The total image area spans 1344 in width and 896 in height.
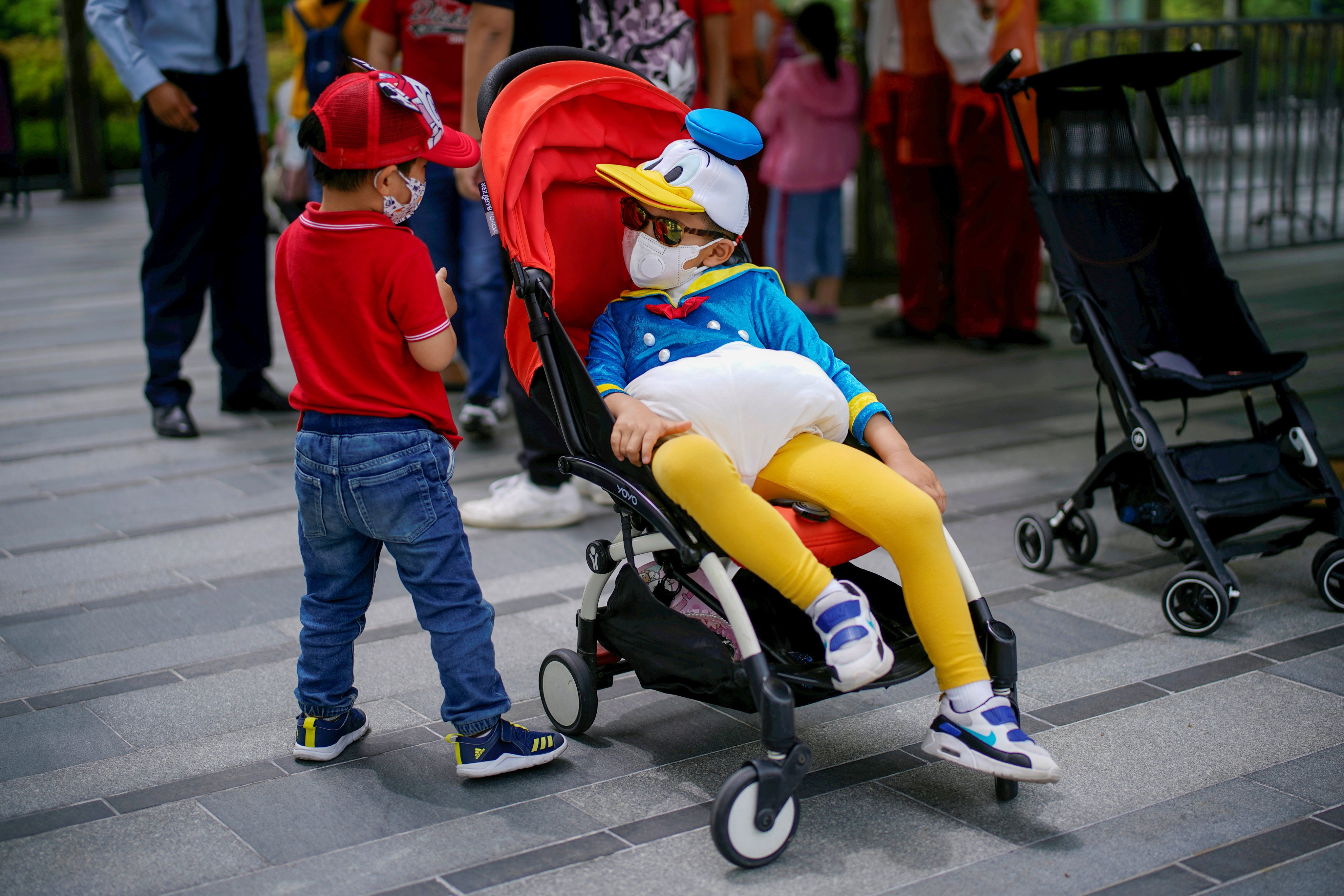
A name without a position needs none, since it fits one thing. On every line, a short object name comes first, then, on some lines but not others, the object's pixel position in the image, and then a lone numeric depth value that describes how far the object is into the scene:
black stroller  3.61
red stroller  2.41
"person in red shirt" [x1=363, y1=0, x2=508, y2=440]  5.36
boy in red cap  2.58
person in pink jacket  7.77
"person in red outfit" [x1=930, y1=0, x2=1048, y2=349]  6.69
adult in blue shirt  5.38
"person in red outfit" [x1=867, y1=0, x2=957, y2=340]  7.16
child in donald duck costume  2.48
